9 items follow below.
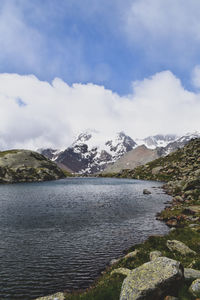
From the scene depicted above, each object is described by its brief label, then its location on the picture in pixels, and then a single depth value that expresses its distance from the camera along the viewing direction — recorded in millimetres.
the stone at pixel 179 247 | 23036
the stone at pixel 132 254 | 24109
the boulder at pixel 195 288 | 11797
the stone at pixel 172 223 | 42816
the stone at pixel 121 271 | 19750
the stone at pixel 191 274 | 13433
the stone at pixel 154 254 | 21728
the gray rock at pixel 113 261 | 25156
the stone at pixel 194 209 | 50031
